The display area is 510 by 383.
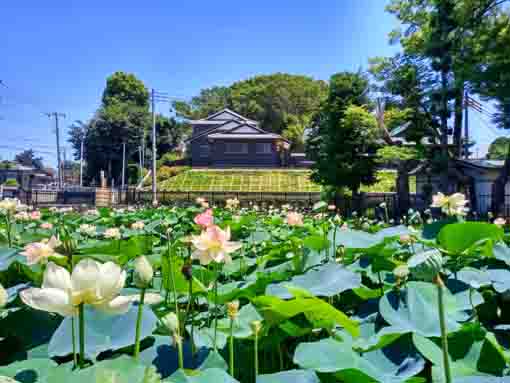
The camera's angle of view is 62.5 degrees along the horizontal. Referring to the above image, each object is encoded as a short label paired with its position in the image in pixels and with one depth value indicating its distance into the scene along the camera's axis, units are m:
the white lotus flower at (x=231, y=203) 3.03
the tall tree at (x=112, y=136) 34.84
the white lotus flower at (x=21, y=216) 2.57
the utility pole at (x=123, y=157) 32.56
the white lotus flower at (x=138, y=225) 1.94
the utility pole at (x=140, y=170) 32.78
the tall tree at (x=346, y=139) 14.12
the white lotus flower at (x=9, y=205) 1.86
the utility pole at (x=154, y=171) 18.75
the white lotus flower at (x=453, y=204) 1.56
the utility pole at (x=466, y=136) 16.77
